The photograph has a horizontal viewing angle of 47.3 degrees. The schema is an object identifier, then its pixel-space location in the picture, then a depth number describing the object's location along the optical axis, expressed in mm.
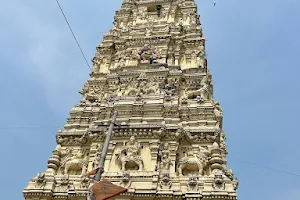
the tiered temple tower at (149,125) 13617
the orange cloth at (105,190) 9078
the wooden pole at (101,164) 8695
